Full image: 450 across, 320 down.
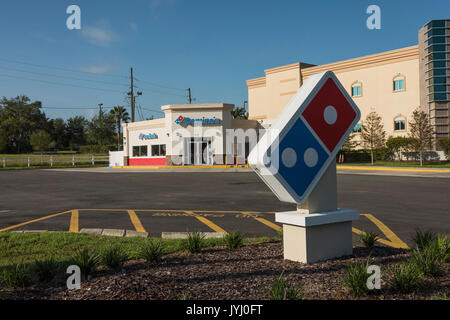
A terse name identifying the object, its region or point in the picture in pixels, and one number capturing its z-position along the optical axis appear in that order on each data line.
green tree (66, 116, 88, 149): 115.94
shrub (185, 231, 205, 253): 5.43
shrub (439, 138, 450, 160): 34.06
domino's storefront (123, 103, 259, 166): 39.50
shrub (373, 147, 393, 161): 38.76
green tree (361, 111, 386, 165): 38.81
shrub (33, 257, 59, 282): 4.43
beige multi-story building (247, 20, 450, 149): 36.34
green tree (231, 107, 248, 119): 86.28
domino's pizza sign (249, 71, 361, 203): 4.38
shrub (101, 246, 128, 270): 4.66
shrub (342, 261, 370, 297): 3.58
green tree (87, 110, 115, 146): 110.94
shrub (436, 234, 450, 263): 4.70
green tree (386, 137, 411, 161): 36.34
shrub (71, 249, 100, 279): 4.37
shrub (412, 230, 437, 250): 5.17
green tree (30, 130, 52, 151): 90.44
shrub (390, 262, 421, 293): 3.66
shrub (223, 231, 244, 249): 5.64
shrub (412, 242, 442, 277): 4.11
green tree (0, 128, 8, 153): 87.51
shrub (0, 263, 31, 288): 4.18
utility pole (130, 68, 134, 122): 57.59
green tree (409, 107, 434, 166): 33.25
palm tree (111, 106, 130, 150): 72.94
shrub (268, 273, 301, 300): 3.36
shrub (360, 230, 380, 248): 5.53
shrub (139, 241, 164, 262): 4.91
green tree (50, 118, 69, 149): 112.69
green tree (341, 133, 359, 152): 41.62
